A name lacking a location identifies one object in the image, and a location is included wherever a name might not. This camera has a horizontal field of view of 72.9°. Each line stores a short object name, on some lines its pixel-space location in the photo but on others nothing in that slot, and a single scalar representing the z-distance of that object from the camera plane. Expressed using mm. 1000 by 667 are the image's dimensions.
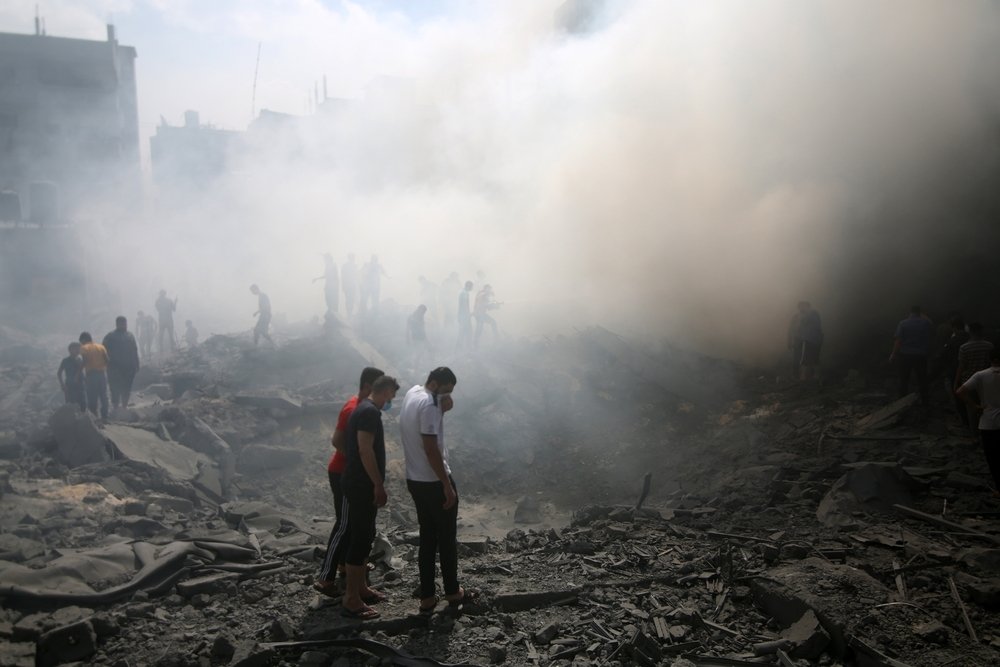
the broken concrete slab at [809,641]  3676
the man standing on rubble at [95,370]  8977
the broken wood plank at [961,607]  3749
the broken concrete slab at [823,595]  3814
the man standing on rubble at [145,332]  15547
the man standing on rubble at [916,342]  8375
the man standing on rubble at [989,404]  5480
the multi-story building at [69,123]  25812
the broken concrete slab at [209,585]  4516
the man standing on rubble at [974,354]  6848
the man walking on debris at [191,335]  15641
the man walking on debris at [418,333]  11701
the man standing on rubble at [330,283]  14914
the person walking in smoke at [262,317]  12789
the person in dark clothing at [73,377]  8906
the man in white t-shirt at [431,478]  3986
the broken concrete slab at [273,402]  9867
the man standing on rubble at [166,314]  14969
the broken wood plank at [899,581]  4160
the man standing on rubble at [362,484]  4043
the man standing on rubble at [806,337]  10023
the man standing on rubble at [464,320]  11773
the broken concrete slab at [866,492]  5680
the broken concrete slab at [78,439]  7727
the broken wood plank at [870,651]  3496
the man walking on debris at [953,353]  7645
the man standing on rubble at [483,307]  12094
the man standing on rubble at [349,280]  15234
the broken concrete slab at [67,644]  3779
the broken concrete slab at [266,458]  8633
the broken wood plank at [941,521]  4996
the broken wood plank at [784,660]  3571
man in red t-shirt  4340
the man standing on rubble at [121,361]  9555
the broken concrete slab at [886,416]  7977
